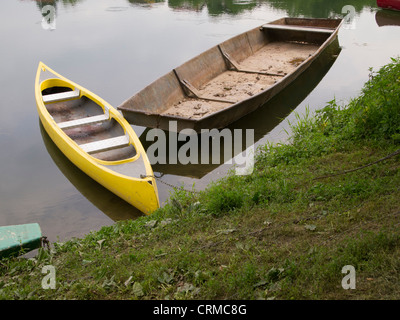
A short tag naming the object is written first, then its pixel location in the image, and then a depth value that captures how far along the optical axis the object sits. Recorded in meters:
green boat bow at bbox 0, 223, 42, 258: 4.90
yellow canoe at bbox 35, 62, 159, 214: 6.12
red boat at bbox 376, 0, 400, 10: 15.65
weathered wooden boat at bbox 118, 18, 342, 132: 7.57
